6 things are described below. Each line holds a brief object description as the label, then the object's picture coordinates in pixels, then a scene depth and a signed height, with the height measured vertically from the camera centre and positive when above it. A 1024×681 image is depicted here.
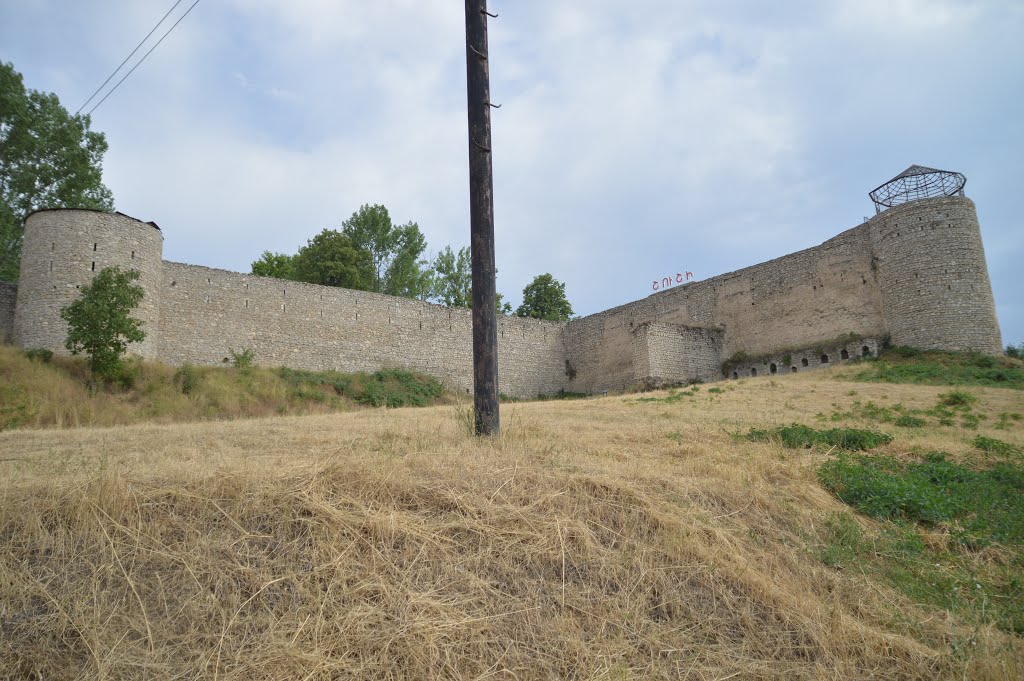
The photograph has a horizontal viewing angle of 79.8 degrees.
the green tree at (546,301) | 44.66 +8.71
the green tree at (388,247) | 40.81 +12.05
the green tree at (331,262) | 33.41 +9.18
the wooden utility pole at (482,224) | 6.75 +2.24
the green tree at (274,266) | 38.28 +10.37
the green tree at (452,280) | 42.97 +10.08
